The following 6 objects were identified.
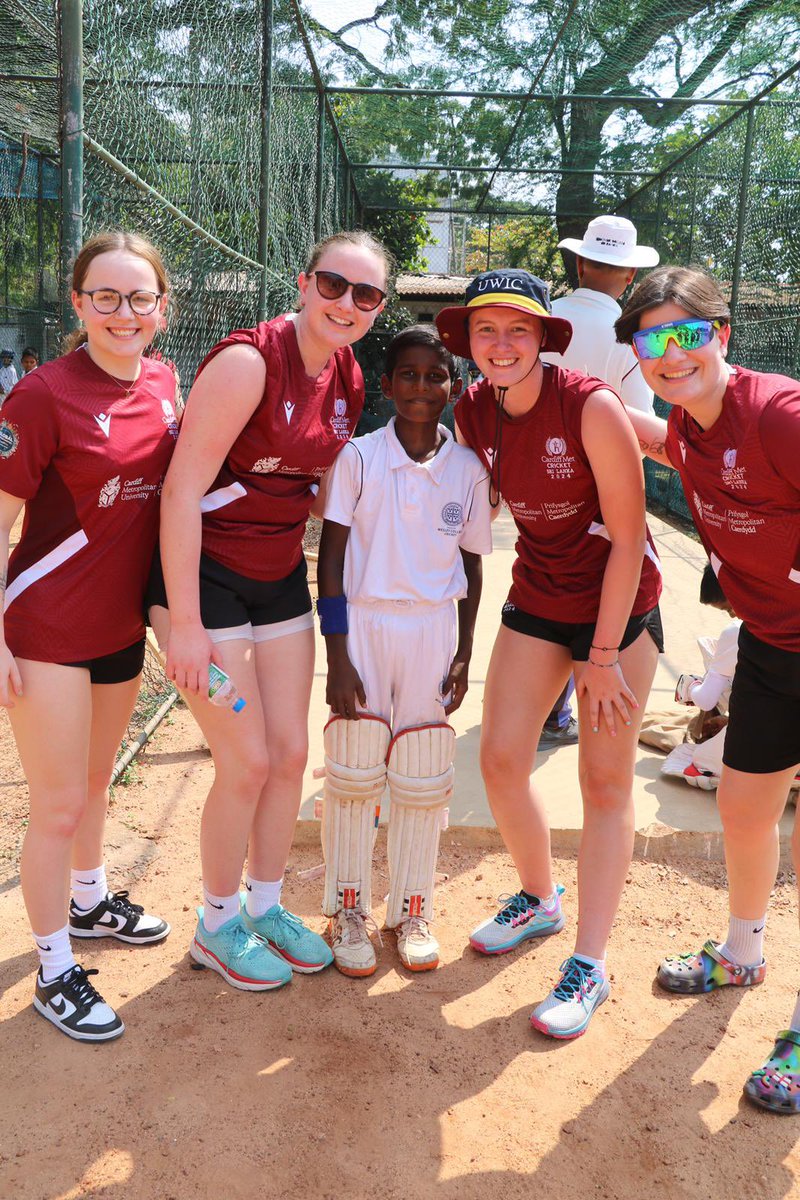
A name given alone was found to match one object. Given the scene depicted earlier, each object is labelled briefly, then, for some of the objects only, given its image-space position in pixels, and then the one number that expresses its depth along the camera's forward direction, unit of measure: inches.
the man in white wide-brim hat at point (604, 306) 143.1
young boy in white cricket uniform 100.7
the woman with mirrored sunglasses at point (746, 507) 83.2
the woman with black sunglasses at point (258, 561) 92.2
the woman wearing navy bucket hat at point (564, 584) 93.7
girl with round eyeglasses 87.6
